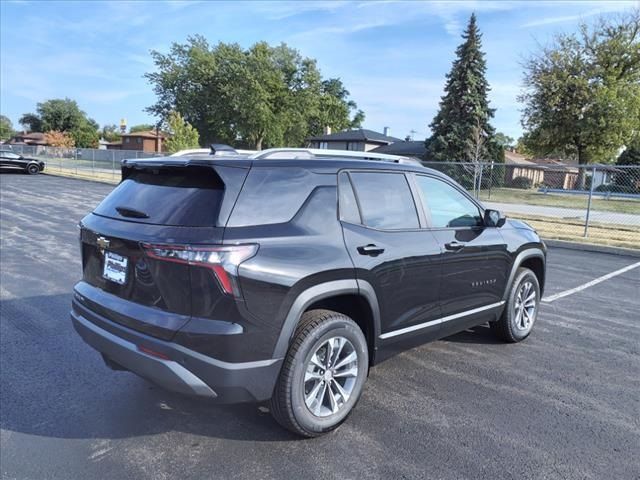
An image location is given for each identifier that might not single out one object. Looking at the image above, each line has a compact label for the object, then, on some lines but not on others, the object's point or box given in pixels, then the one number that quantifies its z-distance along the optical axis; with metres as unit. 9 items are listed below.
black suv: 2.63
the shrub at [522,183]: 40.25
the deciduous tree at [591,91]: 37.72
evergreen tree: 38.22
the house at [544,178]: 41.16
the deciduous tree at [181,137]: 33.00
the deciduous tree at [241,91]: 55.12
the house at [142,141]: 74.50
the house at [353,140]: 54.69
